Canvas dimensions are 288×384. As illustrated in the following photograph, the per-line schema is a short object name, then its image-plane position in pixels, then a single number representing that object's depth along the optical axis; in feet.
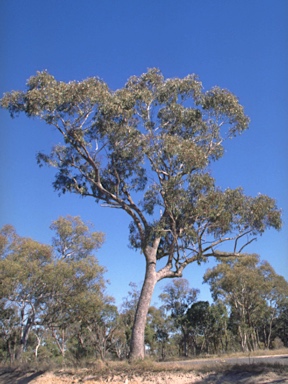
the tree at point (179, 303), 138.31
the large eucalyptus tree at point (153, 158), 49.24
